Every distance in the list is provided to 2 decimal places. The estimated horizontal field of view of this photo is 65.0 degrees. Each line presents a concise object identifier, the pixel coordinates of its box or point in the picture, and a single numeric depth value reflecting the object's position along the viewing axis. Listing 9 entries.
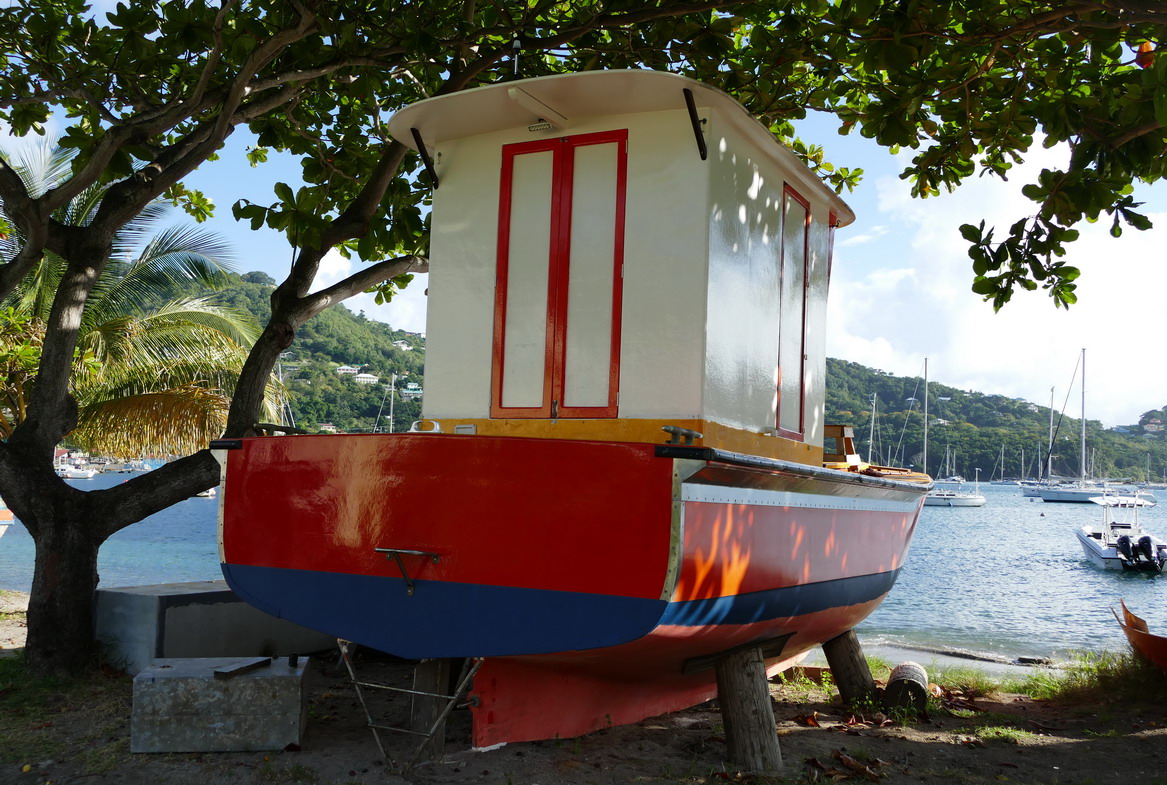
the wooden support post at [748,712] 5.10
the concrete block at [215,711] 4.82
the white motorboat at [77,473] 83.88
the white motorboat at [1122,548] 28.14
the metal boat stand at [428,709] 4.53
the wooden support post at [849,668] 7.30
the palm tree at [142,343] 11.87
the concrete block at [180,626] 6.30
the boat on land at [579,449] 3.96
